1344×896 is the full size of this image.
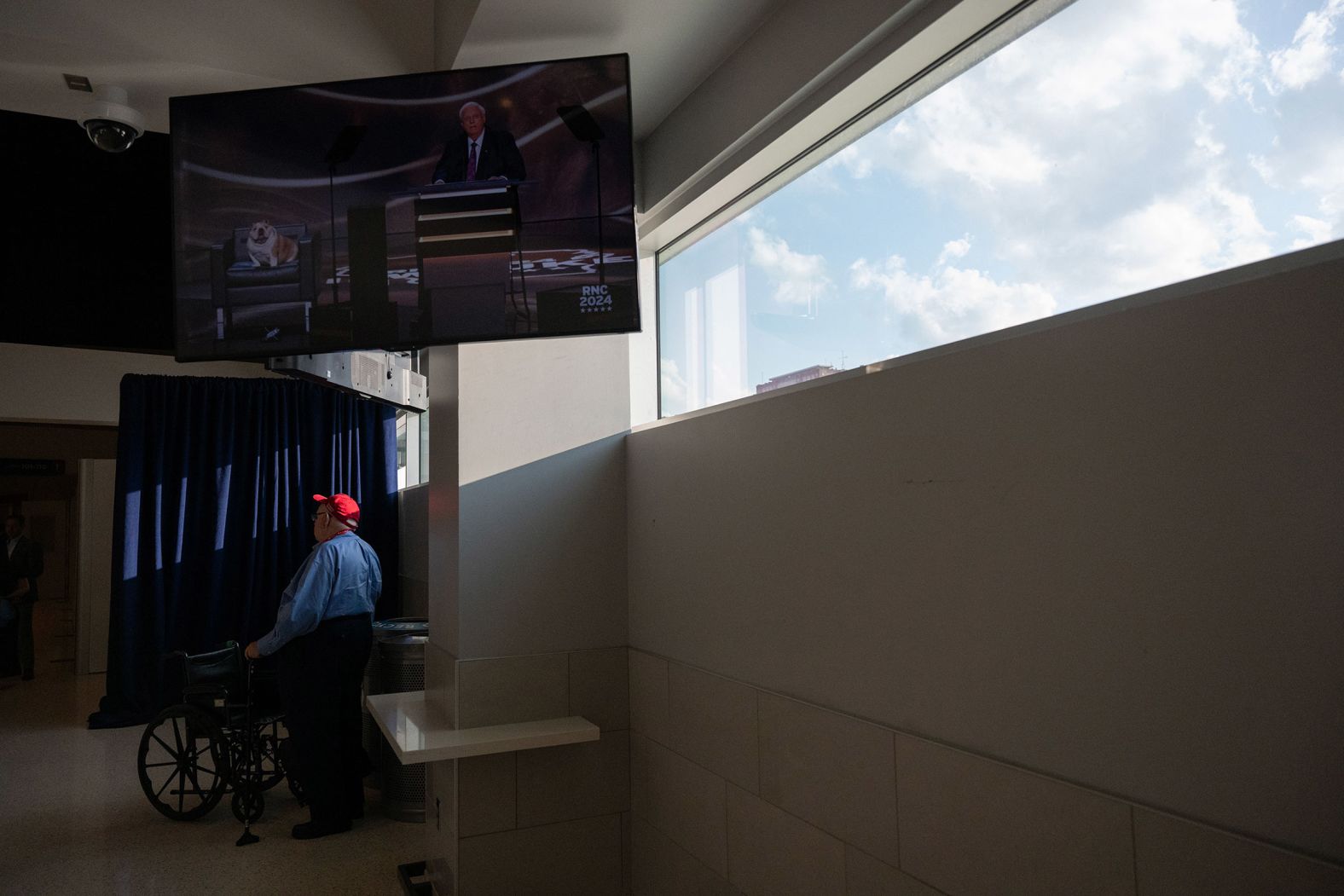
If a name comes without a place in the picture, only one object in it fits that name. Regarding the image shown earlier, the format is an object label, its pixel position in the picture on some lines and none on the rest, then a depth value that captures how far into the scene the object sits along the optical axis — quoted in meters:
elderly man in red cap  3.90
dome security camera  2.73
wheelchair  4.02
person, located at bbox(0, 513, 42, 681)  8.38
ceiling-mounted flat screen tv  2.07
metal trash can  4.14
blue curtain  6.23
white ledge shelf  2.56
